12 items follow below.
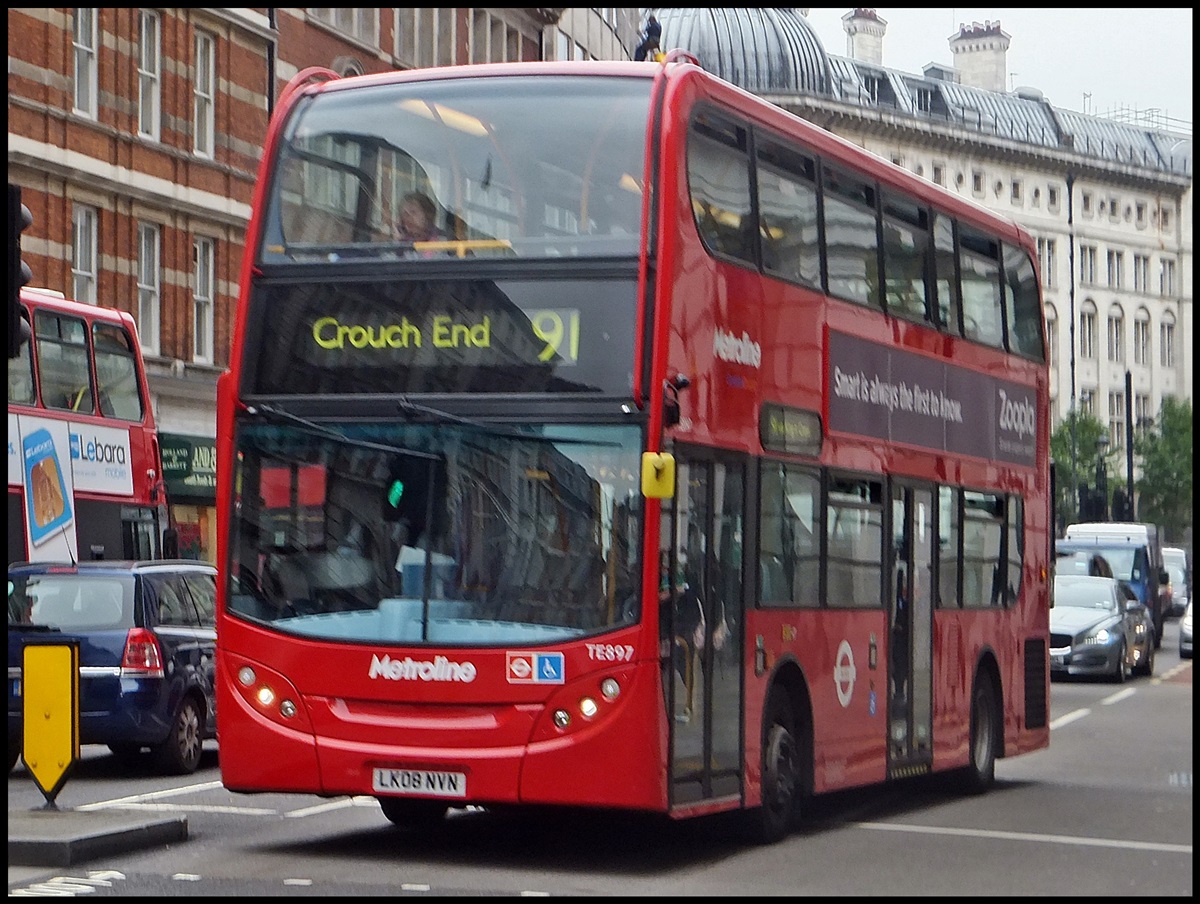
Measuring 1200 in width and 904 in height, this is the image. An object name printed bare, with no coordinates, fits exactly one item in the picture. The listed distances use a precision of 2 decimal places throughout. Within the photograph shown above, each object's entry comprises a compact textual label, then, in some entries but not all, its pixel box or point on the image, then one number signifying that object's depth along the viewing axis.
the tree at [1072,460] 80.75
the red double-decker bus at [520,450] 11.75
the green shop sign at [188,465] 40.16
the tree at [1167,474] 96.19
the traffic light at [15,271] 11.91
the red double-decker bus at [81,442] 23.92
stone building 104.75
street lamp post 48.23
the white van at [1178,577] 69.00
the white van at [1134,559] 46.59
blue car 17.28
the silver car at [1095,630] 34.69
